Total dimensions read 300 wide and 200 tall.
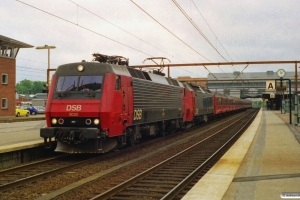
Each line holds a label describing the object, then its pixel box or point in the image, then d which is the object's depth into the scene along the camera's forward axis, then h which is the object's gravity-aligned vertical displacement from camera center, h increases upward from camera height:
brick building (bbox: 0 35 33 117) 45.59 +3.80
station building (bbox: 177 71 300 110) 84.25 +5.95
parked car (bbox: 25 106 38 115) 59.94 -0.62
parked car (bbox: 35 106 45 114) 64.18 -0.50
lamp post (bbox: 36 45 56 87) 34.92 +5.19
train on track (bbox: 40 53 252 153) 12.83 +0.02
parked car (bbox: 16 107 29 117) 50.08 -0.80
